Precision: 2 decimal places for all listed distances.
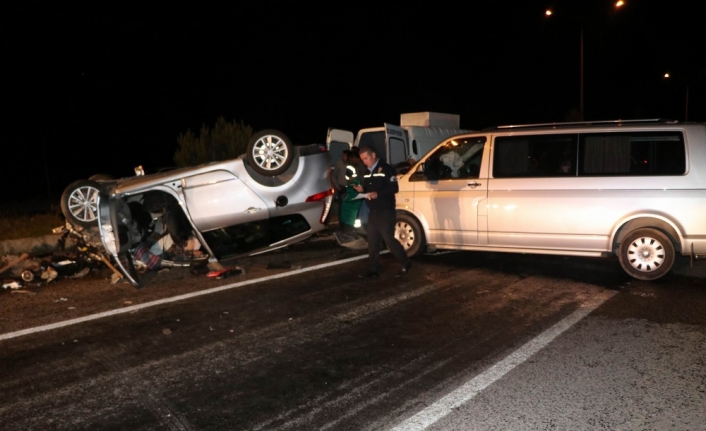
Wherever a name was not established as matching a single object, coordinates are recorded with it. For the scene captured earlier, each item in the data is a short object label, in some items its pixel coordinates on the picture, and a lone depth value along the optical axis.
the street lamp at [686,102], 46.44
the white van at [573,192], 7.31
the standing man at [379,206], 7.97
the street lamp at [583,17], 23.63
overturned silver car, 7.93
